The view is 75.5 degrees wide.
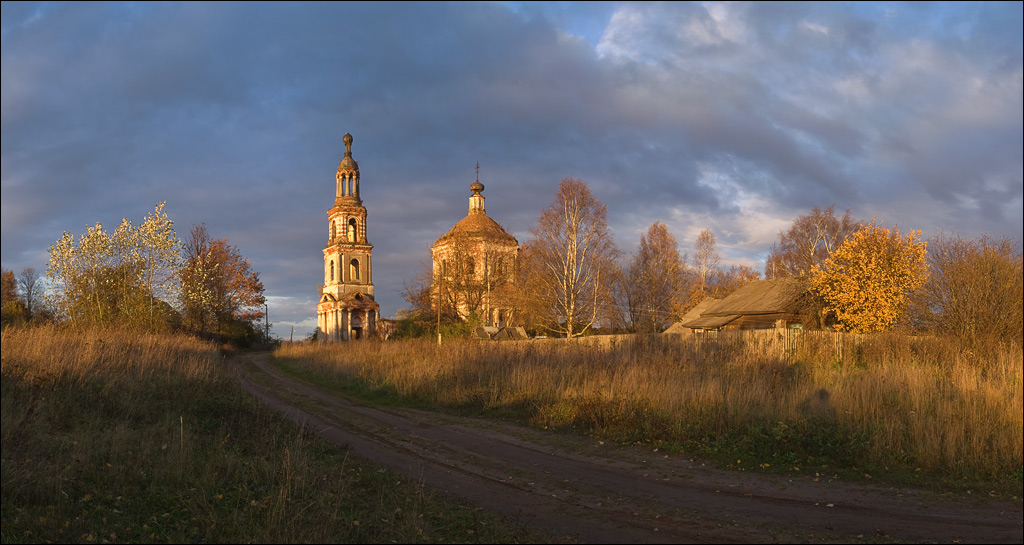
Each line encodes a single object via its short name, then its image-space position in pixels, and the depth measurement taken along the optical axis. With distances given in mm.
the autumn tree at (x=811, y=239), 41844
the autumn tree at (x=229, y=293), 45569
